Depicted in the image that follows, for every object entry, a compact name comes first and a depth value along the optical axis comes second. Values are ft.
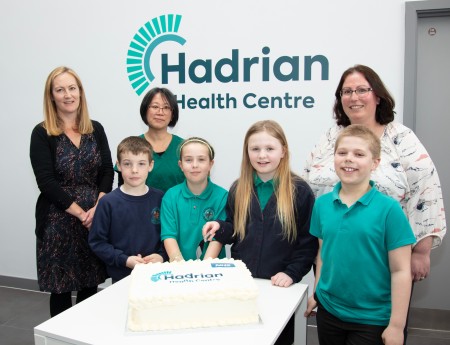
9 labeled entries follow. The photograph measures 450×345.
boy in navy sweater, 7.04
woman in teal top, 8.11
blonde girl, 6.12
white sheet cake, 4.42
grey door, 9.75
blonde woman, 7.62
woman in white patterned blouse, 5.92
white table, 4.27
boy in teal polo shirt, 5.02
